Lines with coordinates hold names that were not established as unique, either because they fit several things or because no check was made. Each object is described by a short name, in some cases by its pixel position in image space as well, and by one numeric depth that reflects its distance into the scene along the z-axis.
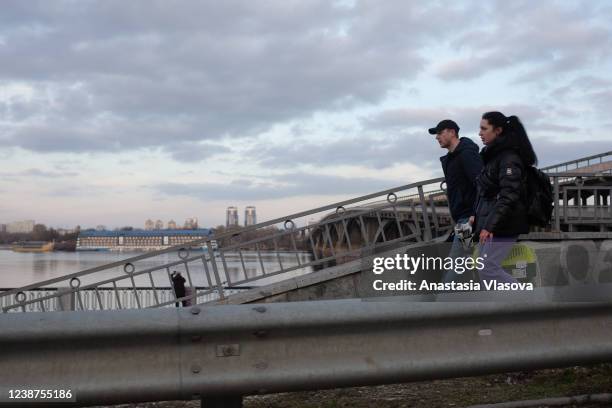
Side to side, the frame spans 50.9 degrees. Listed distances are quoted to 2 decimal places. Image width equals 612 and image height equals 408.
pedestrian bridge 7.49
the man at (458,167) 5.29
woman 4.34
